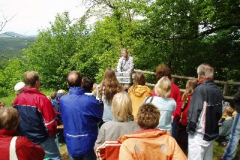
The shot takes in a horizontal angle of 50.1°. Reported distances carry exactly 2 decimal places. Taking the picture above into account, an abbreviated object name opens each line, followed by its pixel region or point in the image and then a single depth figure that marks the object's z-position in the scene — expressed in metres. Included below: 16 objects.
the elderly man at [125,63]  9.07
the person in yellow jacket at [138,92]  4.68
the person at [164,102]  3.96
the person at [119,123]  2.73
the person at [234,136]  4.27
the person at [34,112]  3.37
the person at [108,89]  4.47
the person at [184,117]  5.02
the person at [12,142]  2.37
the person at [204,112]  3.62
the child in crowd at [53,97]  6.16
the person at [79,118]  3.32
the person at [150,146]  2.16
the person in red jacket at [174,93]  4.70
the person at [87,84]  4.07
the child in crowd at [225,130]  5.46
